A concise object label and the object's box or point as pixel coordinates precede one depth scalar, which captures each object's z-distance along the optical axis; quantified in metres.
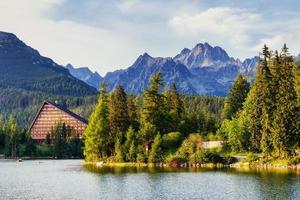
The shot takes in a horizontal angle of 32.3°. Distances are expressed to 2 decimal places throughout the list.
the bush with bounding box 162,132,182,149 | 110.62
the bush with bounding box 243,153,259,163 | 94.60
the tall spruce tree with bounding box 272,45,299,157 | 91.19
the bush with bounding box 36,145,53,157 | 196.30
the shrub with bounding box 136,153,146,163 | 108.57
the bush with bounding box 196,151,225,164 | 98.50
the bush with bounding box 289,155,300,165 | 87.79
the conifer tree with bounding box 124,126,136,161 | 112.06
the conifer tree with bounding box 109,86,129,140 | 119.44
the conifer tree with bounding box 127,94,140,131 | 121.19
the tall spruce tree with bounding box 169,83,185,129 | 127.31
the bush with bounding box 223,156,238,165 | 97.38
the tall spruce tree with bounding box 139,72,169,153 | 112.31
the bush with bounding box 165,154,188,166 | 103.50
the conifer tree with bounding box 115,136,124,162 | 113.00
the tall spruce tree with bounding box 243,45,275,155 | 95.01
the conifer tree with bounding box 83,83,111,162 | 118.69
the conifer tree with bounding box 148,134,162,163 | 106.62
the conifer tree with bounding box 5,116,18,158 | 191.00
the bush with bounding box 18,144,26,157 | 195.25
